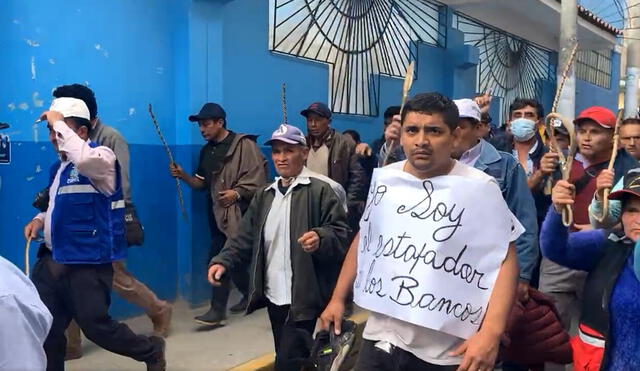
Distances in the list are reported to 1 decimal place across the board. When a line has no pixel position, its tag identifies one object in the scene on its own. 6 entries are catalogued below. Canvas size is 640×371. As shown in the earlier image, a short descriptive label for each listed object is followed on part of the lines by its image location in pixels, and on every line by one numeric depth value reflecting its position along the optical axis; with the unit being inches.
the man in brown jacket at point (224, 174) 200.2
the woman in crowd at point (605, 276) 89.7
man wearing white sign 90.4
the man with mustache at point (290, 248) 132.3
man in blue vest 133.7
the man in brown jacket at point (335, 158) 218.5
